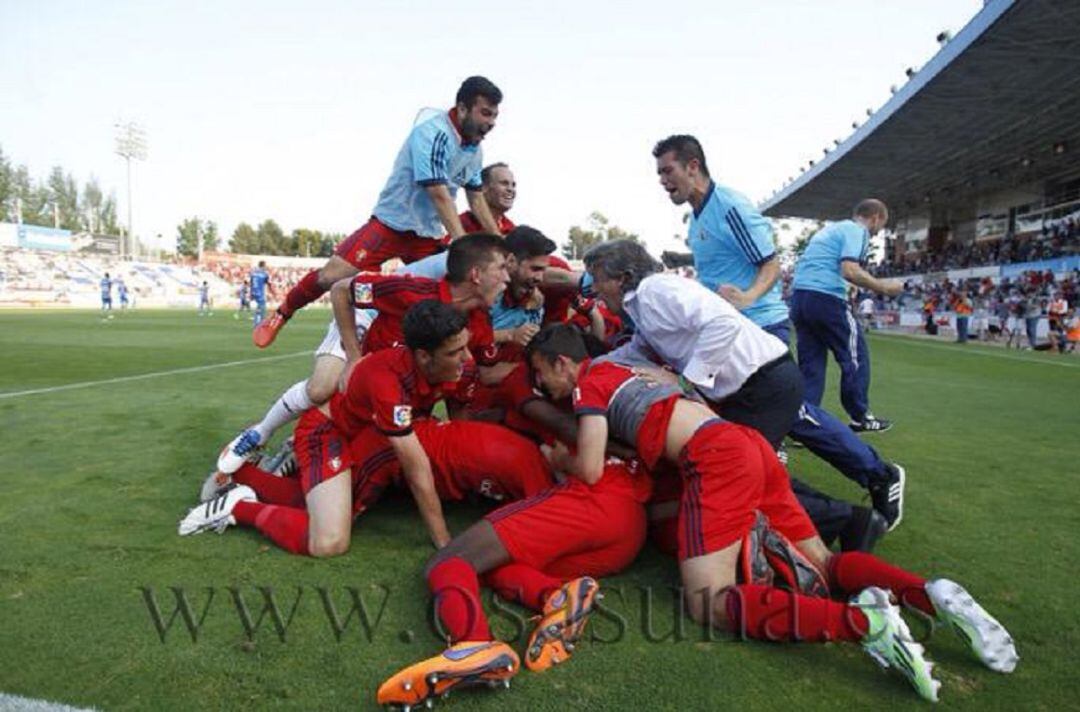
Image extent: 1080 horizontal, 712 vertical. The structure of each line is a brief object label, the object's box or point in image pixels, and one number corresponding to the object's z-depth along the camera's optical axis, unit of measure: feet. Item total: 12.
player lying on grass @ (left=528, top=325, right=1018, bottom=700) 7.52
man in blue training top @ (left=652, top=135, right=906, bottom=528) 12.44
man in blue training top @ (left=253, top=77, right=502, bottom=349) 14.84
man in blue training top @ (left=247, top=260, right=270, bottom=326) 66.28
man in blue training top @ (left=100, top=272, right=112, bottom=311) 91.09
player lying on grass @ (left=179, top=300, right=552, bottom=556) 10.57
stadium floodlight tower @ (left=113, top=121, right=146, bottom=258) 186.70
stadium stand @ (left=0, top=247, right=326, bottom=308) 134.51
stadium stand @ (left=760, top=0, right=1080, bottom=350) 62.85
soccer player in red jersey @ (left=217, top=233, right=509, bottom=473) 12.57
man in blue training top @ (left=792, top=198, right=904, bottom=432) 19.65
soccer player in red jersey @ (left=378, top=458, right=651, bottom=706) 6.82
